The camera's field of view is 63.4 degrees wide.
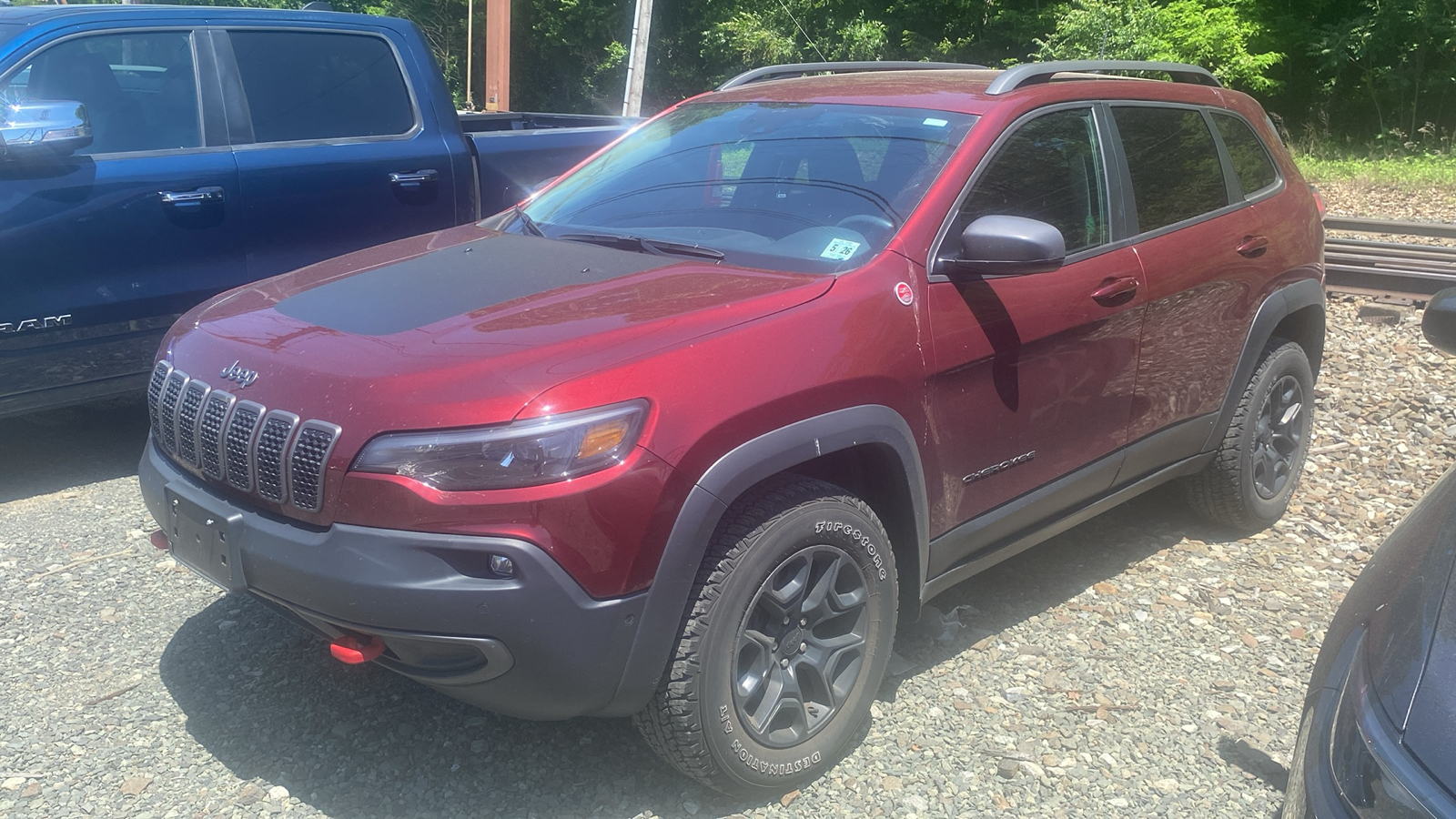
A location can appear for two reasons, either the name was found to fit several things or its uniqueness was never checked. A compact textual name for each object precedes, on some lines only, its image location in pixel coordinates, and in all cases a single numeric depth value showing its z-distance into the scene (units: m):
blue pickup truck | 4.51
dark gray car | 1.74
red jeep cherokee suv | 2.41
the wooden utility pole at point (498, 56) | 15.30
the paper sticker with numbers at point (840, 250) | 3.12
